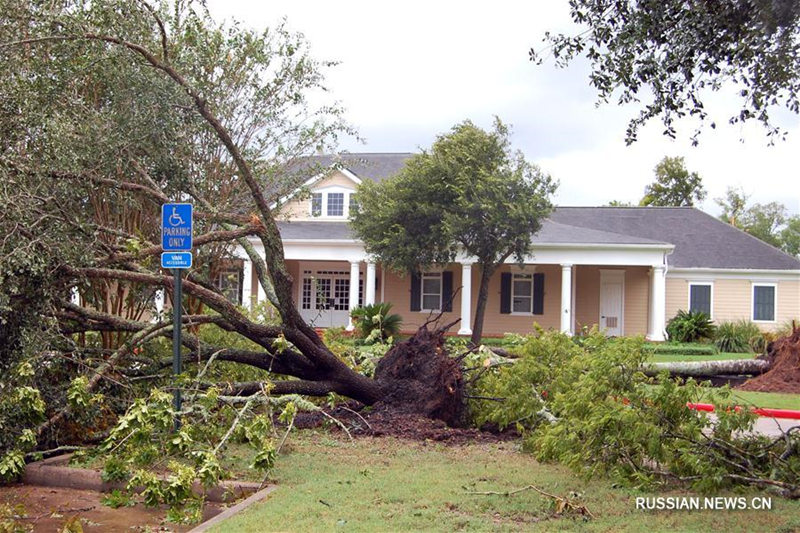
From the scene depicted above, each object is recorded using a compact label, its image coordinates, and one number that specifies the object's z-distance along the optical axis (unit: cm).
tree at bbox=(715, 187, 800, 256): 5559
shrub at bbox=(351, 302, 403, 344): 2353
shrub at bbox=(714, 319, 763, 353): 2402
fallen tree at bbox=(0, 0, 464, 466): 735
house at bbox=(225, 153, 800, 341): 2672
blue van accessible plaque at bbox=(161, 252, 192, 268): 710
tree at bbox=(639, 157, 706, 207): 4891
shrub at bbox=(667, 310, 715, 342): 2622
